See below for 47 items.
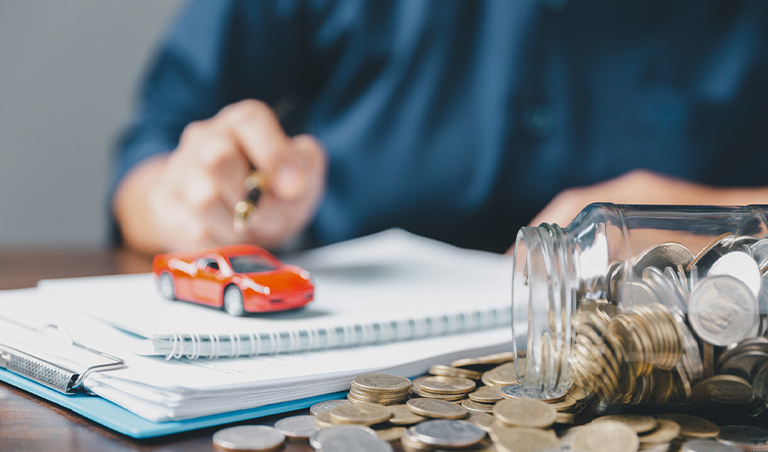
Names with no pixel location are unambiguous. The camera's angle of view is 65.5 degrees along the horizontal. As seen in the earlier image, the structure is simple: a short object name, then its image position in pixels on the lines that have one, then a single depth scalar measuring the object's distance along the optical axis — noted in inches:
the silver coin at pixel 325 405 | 19.2
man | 59.6
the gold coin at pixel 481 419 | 17.9
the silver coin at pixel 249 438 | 16.2
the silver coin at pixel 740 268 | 18.4
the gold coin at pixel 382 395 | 19.7
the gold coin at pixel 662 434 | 16.6
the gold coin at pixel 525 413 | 17.1
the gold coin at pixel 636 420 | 17.1
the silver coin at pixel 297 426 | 17.3
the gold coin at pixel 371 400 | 19.7
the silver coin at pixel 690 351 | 17.3
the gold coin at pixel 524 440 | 15.7
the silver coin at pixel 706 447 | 16.0
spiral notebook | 22.0
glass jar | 17.5
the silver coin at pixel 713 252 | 19.3
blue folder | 17.1
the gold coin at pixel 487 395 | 20.0
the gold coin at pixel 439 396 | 20.5
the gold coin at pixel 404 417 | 18.2
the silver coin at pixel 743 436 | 16.8
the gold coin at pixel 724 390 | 17.8
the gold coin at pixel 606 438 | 15.9
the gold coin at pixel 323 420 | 17.7
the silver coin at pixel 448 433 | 16.2
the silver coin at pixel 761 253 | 18.9
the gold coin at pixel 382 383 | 19.8
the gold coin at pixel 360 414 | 17.6
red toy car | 26.0
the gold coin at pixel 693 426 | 17.2
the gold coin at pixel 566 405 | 19.0
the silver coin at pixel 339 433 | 16.1
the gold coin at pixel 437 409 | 18.4
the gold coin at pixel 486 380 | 21.7
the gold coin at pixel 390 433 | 17.2
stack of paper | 18.5
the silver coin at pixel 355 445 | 15.5
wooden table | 16.6
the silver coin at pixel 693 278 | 18.0
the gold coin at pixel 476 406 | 19.3
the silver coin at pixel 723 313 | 17.3
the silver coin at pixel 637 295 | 18.0
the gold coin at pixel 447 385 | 20.7
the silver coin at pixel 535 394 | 19.6
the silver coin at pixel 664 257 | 19.2
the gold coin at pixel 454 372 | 22.8
